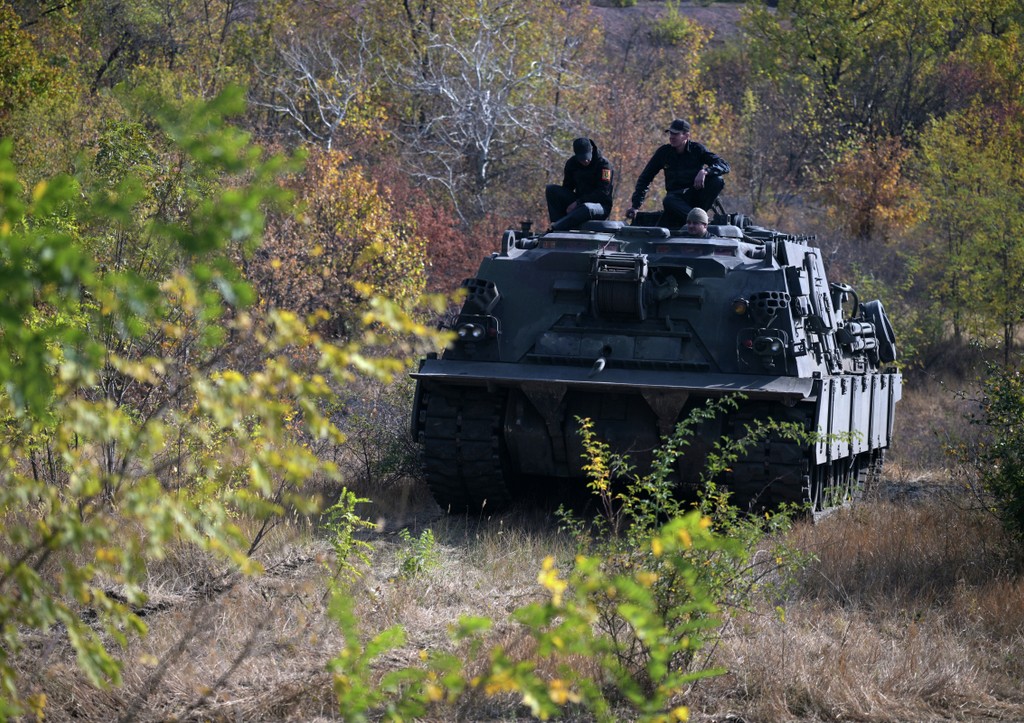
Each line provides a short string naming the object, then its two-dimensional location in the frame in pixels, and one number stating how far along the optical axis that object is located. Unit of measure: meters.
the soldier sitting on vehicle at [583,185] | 24.89
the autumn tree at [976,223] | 44.66
